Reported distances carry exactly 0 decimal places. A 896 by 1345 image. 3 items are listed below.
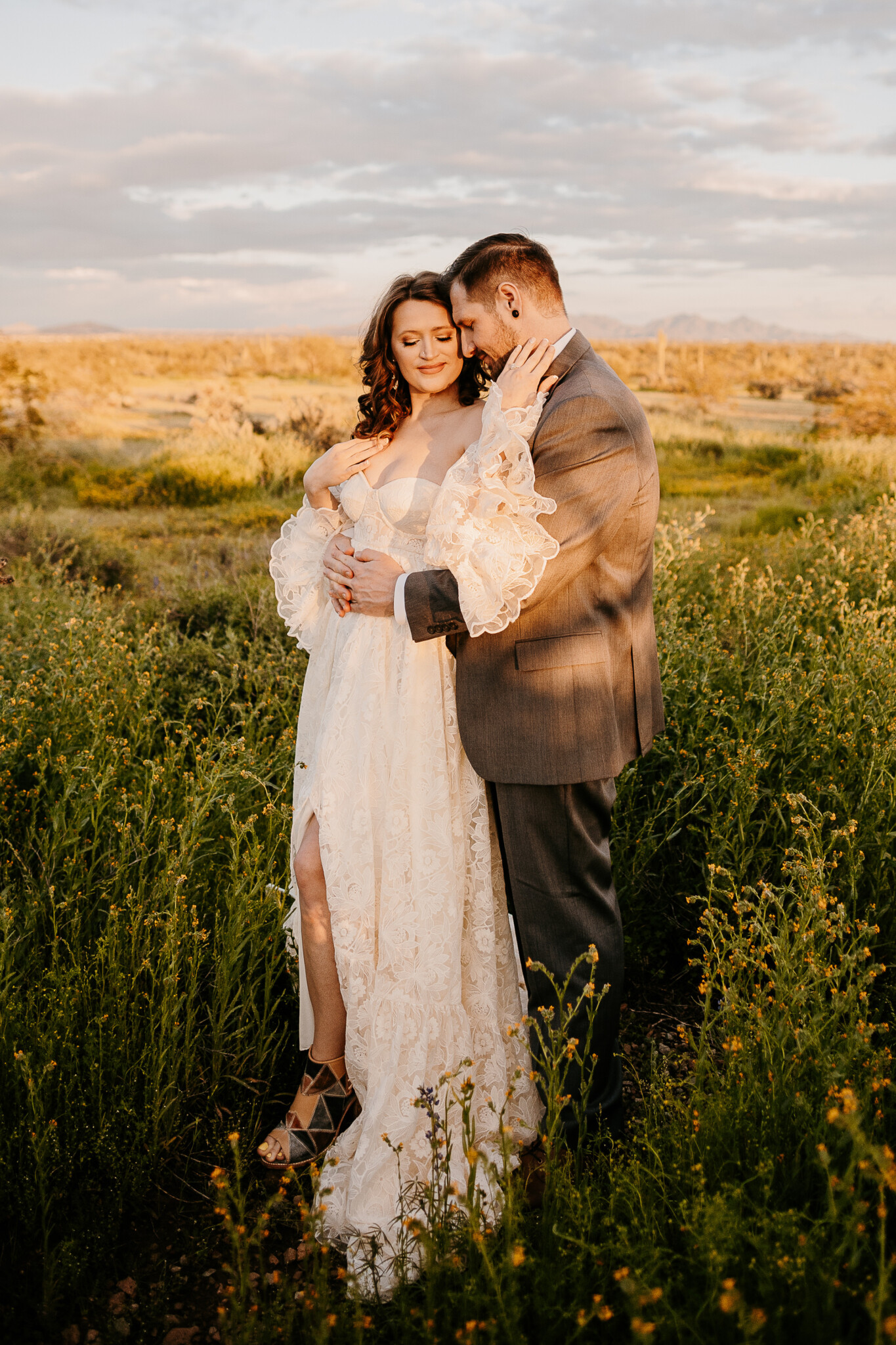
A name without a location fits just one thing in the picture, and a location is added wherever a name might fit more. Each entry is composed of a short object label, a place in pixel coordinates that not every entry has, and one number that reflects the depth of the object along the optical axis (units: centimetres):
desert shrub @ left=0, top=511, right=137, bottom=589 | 725
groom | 226
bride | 226
